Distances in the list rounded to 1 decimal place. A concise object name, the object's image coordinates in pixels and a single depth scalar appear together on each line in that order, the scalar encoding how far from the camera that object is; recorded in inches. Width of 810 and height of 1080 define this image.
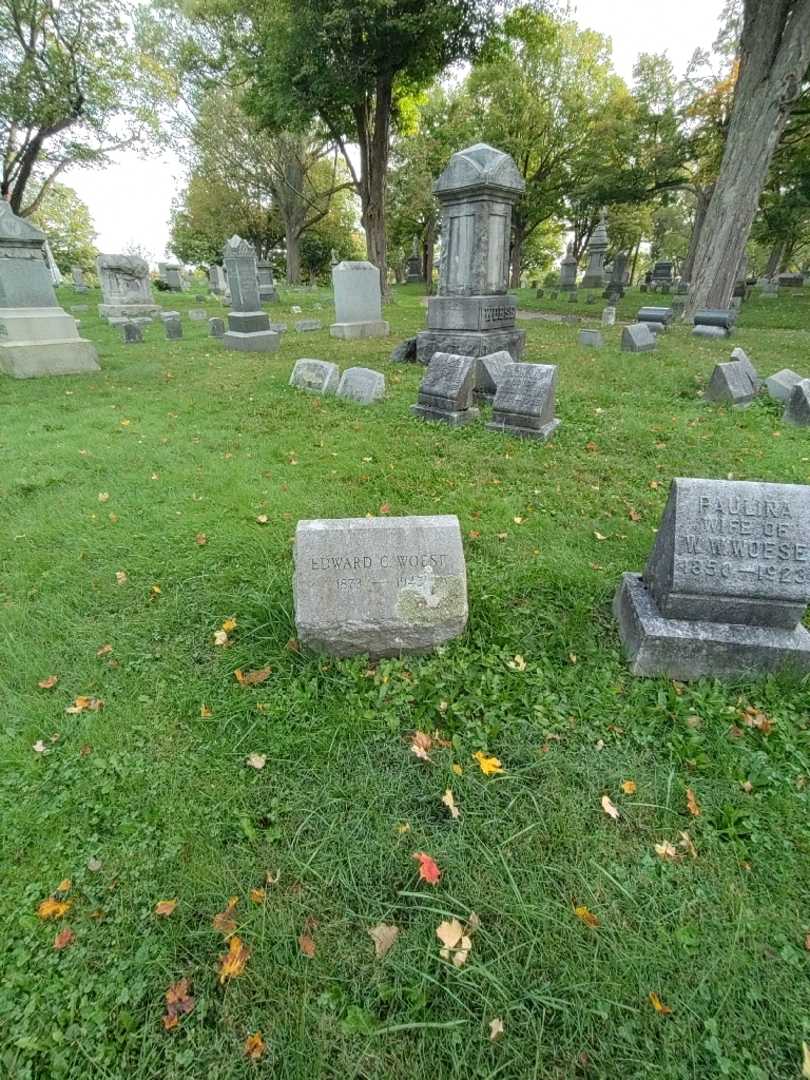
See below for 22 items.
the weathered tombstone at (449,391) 254.8
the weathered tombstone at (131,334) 510.9
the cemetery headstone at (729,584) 101.3
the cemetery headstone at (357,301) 486.3
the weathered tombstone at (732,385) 282.4
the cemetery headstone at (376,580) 108.4
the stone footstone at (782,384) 284.0
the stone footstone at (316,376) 314.3
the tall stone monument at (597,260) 1025.5
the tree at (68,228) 1476.4
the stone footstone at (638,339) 423.8
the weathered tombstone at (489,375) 292.0
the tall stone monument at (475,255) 324.8
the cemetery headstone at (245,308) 442.3
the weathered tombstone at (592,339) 454.9
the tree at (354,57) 499.5
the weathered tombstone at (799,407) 252.1
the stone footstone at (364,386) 295.3
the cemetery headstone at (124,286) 632.4
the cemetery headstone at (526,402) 235.8
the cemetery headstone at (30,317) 336.8
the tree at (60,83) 649.6
